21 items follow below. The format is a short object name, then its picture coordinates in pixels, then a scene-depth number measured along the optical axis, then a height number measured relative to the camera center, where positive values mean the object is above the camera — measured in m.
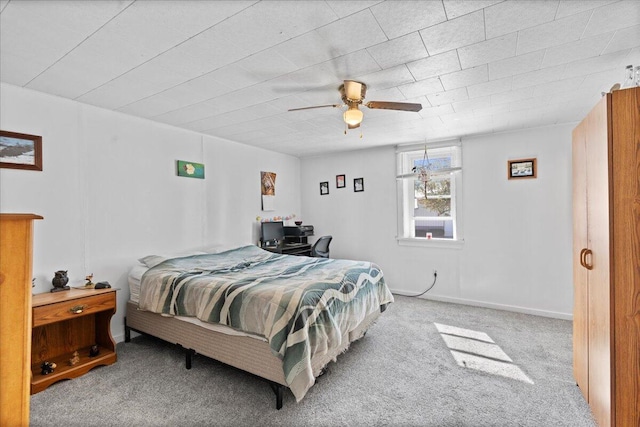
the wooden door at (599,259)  1.56 -0.30
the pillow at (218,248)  3.72 -0.45
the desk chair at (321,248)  4.63 -0.57
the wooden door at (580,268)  1.92 -0.42
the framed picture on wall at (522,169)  3.78 +0.51
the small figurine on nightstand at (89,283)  2.69 -0.61
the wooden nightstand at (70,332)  2.25 -1.03
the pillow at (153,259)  3.04 -0.47
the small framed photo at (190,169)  3.67 +0.58
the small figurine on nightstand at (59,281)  2.54 -0.56
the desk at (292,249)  4.50 -0.58
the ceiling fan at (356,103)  2.32 +0.87
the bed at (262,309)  2.02 -0.77
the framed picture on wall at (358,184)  5.06 +0.46
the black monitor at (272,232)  4.62 -0.31
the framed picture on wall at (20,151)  2.40 +0.56
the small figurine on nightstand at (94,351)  2.61 -1.20
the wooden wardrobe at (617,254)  1.47 -0.25
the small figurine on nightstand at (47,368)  2.30 -1.18
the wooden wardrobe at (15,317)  0.91 -0.31
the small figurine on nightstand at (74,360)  2.46 -1.20
